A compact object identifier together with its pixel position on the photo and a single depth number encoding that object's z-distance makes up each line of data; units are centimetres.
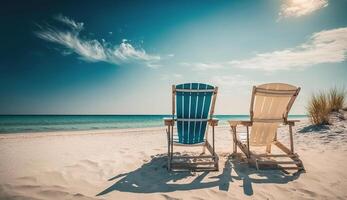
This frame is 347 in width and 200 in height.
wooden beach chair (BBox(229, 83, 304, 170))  361
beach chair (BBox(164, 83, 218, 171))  356
